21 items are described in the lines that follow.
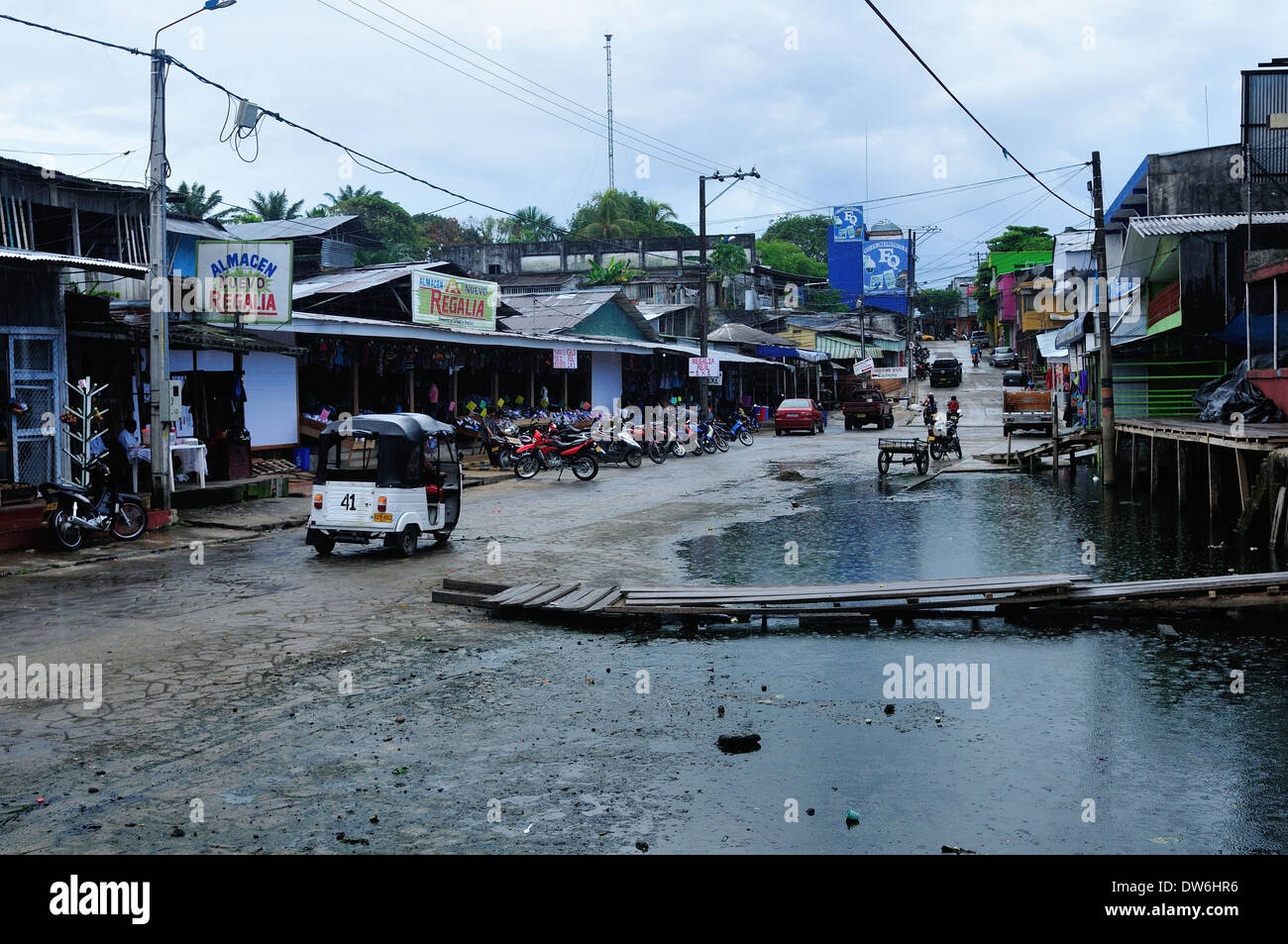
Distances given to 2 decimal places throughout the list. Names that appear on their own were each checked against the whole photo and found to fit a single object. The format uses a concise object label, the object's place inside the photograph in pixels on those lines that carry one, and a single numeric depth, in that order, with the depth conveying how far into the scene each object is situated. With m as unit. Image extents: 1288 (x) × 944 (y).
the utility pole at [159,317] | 16.39
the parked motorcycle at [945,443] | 30.14
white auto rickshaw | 14.22
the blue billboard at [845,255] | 78.88
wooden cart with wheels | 26.73
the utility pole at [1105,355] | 22.53
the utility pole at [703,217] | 40.25
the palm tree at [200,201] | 51.54
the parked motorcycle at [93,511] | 14.69
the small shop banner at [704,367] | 41.41
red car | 45.94
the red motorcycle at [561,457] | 26.27
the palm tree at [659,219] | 72.38
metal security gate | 16.48
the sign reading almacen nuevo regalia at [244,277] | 19.75
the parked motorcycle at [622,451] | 29.78
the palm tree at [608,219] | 70.50
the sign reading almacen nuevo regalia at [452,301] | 29.69
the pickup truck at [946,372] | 67.38
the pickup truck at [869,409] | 48.28
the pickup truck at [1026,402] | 44.47
